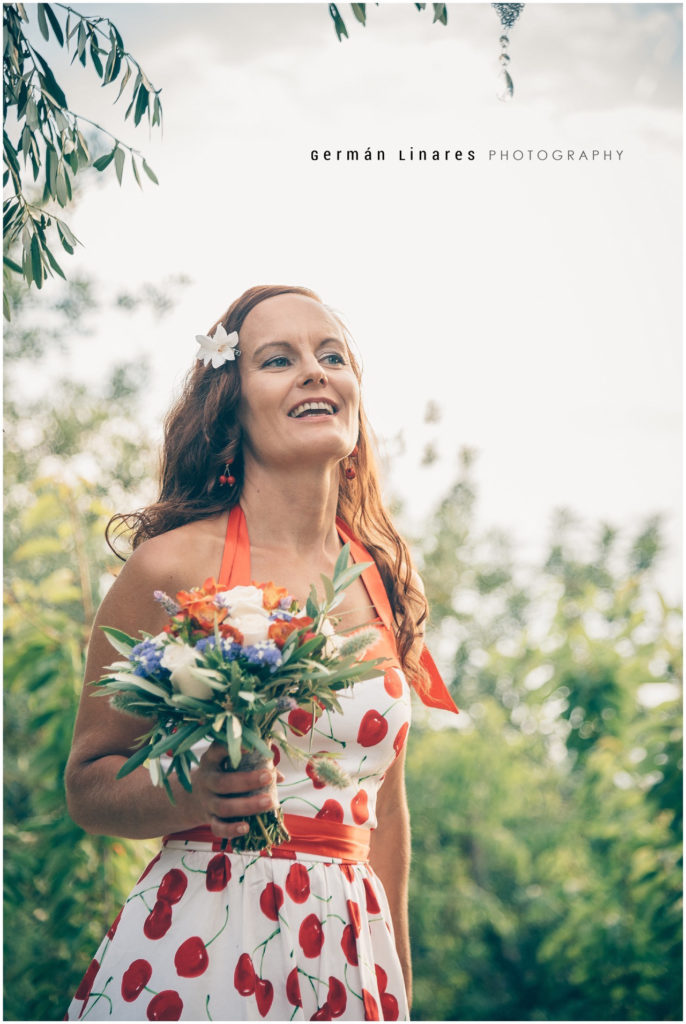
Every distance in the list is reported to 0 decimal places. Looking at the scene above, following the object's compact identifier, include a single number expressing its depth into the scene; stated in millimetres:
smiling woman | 1984
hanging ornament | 3074
